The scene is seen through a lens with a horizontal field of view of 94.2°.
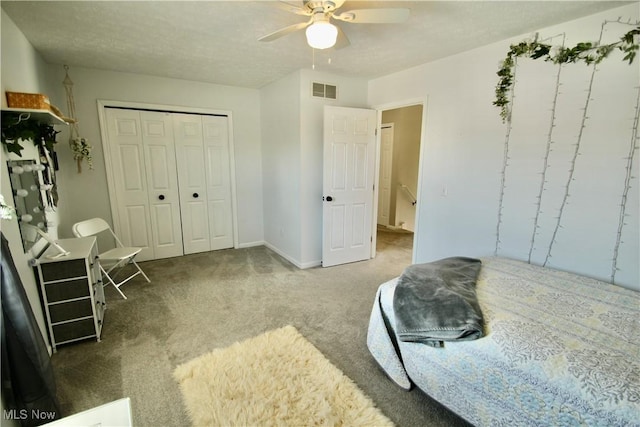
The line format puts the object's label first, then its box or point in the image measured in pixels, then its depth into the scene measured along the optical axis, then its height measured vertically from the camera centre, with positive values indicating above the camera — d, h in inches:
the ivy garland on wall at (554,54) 76.9 +31.4
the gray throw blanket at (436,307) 60.7 -31.1
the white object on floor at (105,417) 39.7 -34.5
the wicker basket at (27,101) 75.2 +14.9
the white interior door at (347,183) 143.9 -10.0
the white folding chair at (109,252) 116.5 -37.2
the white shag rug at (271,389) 63.7 -53.6
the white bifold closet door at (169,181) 148.9 -10.6
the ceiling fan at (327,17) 66.4 +33.1
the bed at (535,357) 46.3 -33.6
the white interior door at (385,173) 238.8 -8.5
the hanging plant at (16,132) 70.5 +6.9
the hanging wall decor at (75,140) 131.6 +9.1
